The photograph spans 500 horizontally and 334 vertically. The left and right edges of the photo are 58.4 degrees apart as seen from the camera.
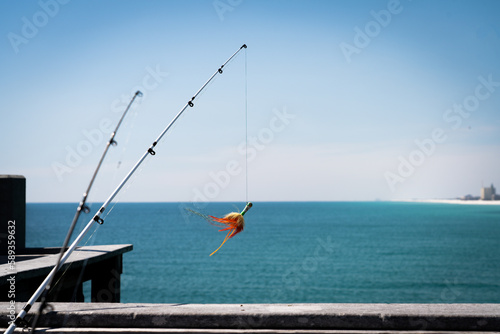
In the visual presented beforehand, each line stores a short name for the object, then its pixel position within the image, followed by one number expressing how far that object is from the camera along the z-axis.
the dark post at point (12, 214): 9.61
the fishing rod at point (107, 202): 3.34
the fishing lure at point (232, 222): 5.39
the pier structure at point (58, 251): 8.38
